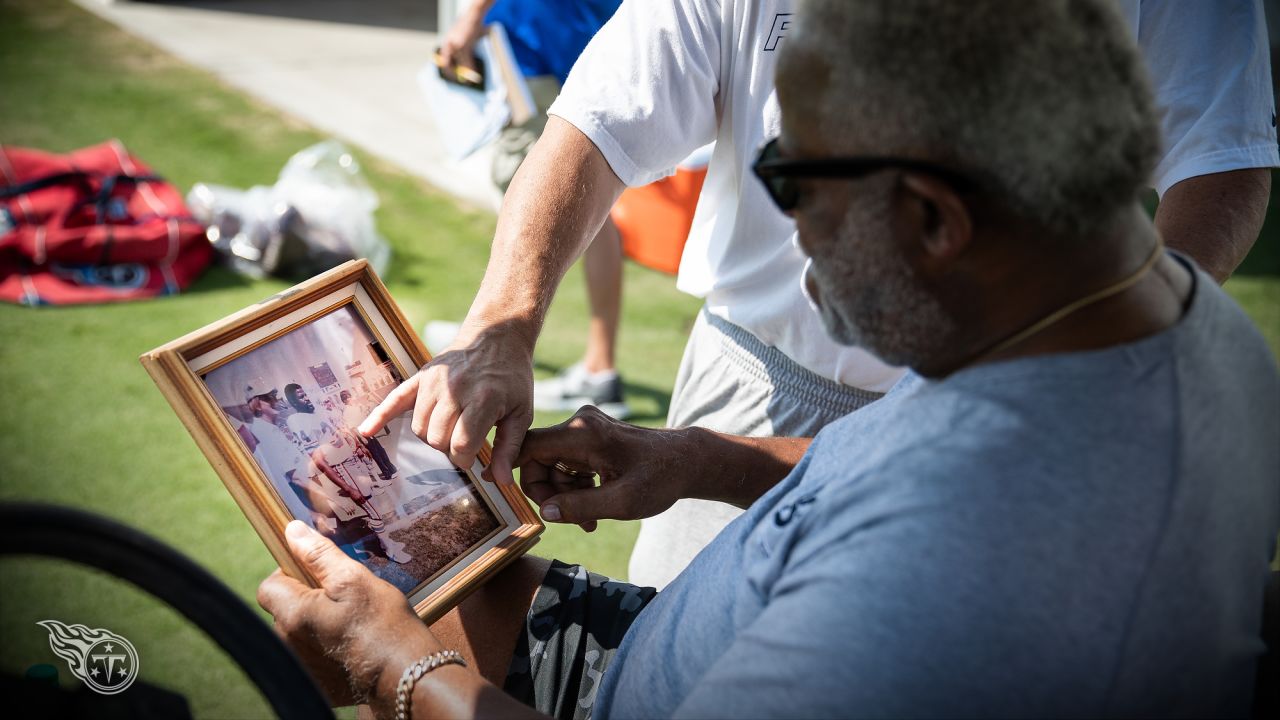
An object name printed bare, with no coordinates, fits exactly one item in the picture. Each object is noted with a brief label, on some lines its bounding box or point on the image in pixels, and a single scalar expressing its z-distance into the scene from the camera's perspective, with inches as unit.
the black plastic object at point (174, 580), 38.5
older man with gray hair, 38.4
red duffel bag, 167.9
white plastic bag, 181.3
